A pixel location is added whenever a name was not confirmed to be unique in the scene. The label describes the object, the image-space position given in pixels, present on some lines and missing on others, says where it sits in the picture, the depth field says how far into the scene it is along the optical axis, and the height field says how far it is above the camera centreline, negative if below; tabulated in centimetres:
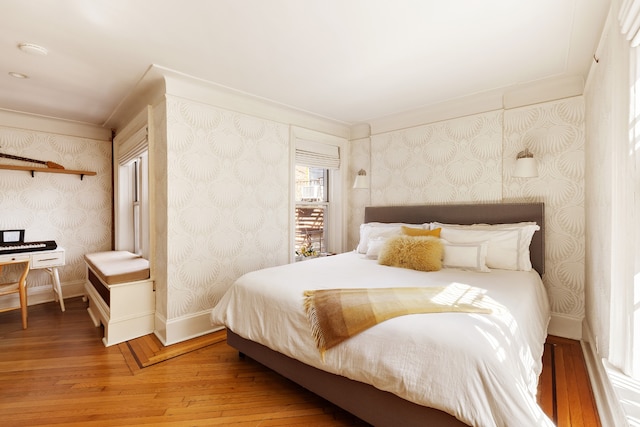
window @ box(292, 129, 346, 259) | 402 +22
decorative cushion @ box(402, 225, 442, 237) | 293 -21
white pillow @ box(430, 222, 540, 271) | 261 -23
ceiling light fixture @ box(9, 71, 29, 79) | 259 +117
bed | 122 -68
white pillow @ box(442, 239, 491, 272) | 257 -39
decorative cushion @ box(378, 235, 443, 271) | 254 -37
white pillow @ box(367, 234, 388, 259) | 312 -38
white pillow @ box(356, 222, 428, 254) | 339 -23
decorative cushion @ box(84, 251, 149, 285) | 277 -56
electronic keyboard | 323 -40
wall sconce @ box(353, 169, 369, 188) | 404 +39
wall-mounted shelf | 356 +50
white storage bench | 273 -85
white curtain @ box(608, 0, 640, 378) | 136 +0
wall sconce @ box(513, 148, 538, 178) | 281 +41
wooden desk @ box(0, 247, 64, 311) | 318 -52
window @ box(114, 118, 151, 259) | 383 +15
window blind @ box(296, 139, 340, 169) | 390 +74
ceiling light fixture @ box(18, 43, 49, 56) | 214 +116
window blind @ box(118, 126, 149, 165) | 309 +72
